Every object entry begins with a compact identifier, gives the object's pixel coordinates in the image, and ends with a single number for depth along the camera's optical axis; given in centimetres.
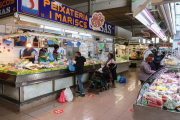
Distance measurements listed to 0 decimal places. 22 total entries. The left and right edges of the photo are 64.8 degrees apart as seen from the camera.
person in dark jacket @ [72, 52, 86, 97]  550
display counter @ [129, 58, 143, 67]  1606
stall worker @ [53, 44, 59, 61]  700
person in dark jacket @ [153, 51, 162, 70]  720
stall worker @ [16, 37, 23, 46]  657
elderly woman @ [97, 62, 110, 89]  626
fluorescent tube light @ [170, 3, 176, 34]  466
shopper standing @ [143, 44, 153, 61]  703
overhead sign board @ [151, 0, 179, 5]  220
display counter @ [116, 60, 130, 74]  1006
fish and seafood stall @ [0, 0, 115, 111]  416
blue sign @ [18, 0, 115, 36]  427
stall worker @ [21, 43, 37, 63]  633
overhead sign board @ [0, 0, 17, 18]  404
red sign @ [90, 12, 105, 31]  711
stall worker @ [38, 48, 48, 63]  622
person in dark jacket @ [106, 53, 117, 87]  698
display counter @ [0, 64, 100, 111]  416
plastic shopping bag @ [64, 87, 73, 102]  500
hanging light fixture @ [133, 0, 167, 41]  337
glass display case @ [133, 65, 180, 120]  204
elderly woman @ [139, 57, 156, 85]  465
